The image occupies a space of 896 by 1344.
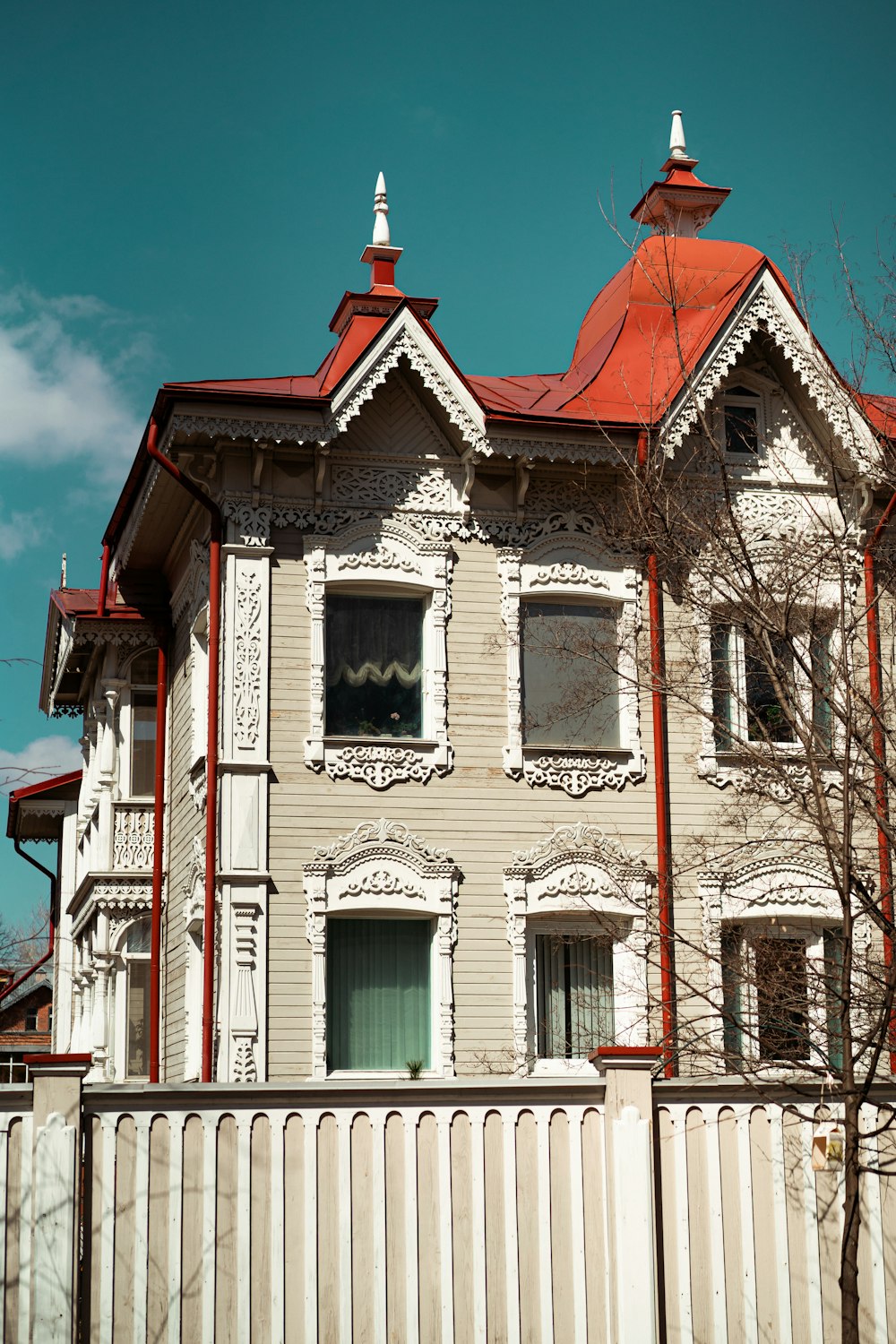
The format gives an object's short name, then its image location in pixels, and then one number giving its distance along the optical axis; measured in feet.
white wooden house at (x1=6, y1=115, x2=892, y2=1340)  55.47
